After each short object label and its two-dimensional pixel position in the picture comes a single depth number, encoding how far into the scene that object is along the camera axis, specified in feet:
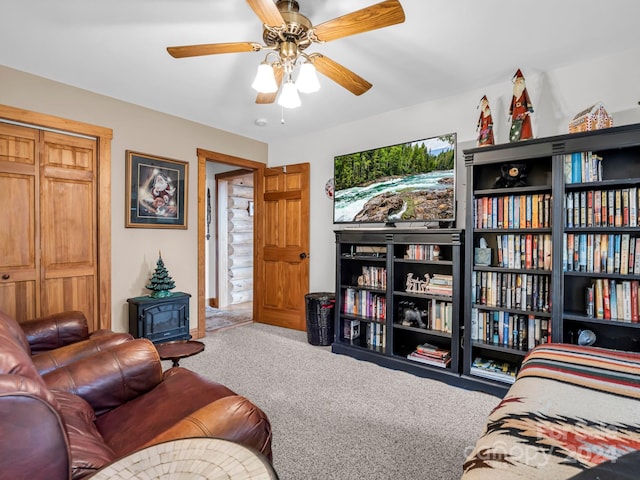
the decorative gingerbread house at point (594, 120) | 7.11
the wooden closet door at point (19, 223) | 8.74
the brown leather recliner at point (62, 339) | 5.42
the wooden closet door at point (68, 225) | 9.44
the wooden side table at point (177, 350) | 6.69
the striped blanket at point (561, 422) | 2.56
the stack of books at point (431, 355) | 9.20
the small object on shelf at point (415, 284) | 9.87
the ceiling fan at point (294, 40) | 5.09
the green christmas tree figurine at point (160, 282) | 11.13
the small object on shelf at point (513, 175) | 8.46
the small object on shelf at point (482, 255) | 8.67
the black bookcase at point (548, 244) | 7.06
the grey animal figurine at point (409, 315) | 9.96
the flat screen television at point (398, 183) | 9.85
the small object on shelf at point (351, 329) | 11.41
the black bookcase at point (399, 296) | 9.16
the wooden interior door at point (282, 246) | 14.08
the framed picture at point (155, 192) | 11.09
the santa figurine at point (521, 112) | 8.05
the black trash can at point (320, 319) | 11.94
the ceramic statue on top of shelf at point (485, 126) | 8.50
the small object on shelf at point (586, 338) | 7.46
